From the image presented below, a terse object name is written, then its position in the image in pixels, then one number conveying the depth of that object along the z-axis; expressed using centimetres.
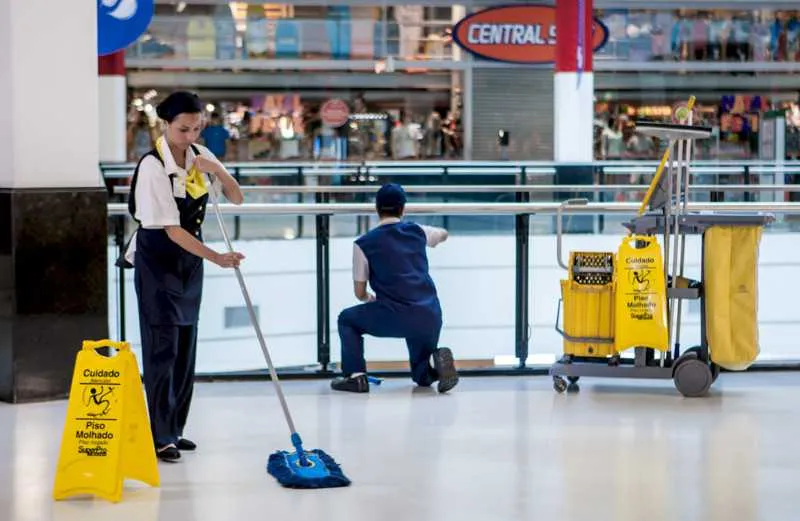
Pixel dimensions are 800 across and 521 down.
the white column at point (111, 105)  2431
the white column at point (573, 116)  2345
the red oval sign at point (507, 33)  2645
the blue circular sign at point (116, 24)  786
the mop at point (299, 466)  559
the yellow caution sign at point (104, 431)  544
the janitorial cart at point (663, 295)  759
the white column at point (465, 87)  2648
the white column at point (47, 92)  736
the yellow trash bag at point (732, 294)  762
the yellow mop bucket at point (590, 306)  781
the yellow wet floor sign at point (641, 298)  757
